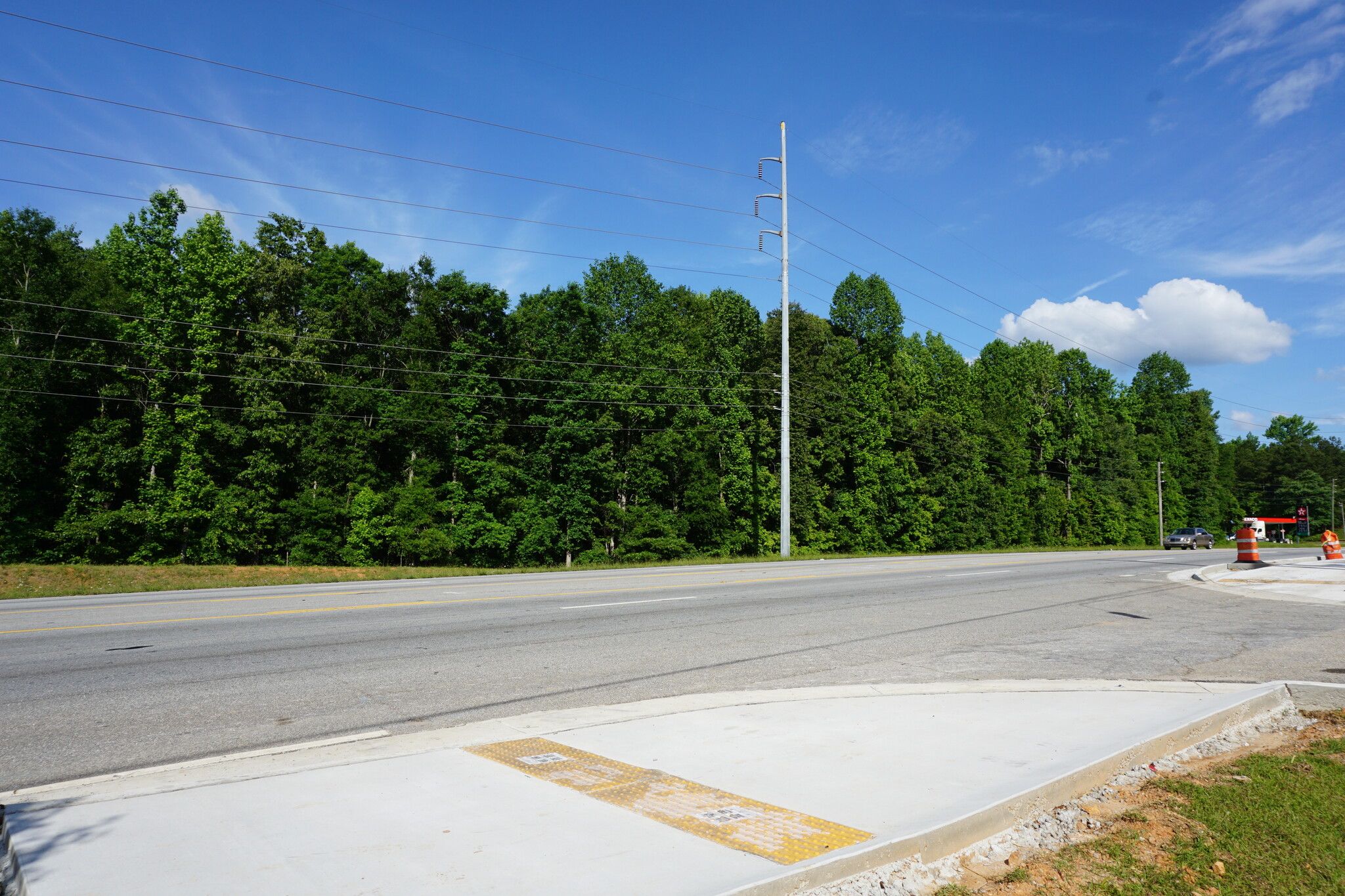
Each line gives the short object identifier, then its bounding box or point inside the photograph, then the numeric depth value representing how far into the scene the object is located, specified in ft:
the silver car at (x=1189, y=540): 183.21
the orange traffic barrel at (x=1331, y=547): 83.44
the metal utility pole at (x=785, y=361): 100.22
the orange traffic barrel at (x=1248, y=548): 79.25
